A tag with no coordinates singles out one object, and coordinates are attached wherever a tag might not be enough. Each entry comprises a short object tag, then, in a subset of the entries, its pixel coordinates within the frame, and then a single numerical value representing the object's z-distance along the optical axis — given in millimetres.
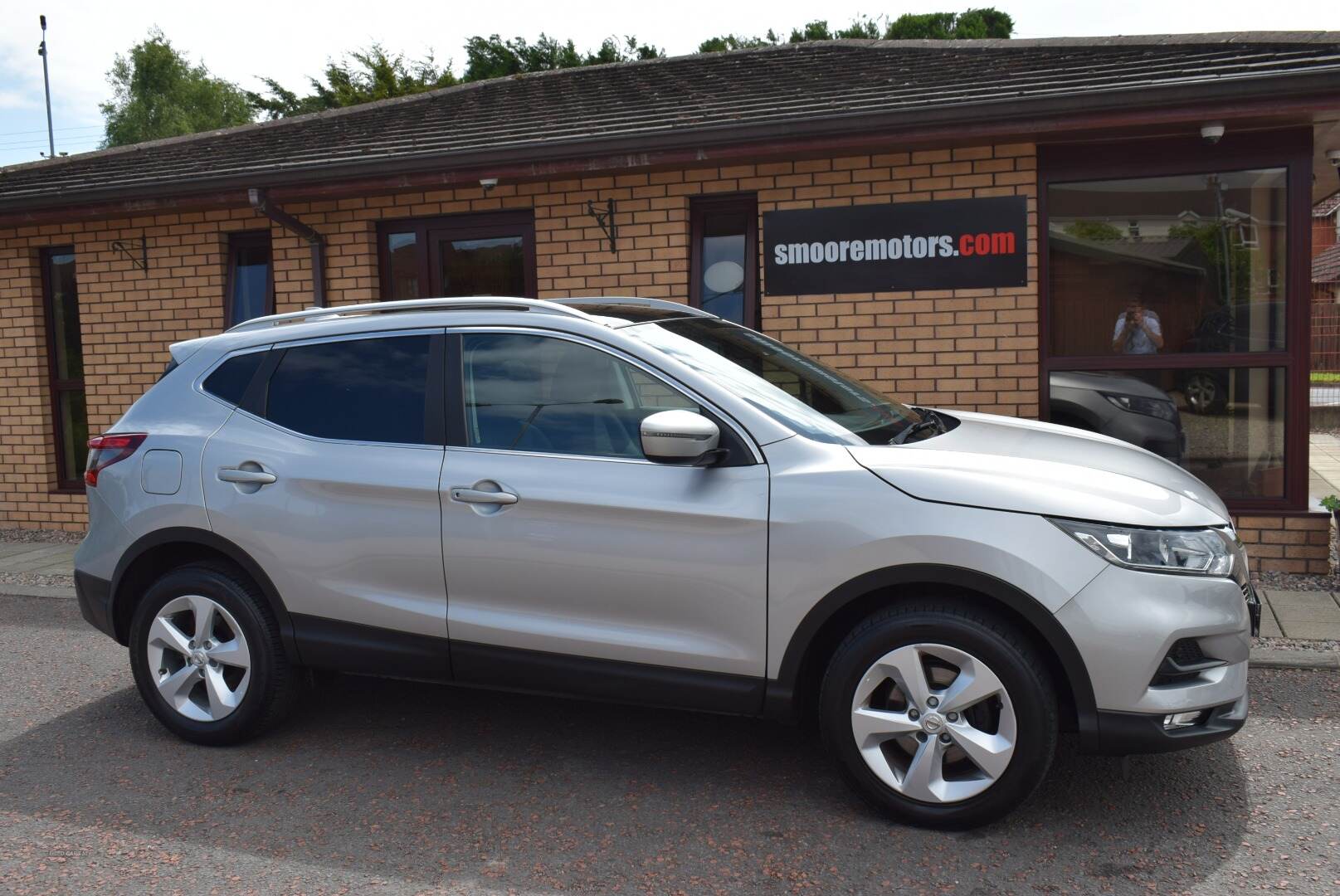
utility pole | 58656
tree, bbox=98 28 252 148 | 52156
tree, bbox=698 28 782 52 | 33656
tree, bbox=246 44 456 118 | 26672
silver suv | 3428
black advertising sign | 7340
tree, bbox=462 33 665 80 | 30078
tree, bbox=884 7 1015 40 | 38531
